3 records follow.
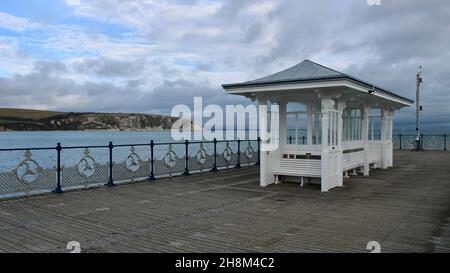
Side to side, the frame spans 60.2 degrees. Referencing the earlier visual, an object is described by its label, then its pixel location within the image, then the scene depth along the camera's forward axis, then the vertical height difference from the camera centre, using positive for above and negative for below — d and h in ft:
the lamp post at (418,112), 92.58 +3.70
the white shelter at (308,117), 34.16 +0.95
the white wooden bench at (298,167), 36.52 -3.85
